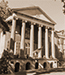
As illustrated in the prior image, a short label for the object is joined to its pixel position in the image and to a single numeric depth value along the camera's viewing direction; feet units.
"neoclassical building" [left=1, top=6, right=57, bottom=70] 81.20
